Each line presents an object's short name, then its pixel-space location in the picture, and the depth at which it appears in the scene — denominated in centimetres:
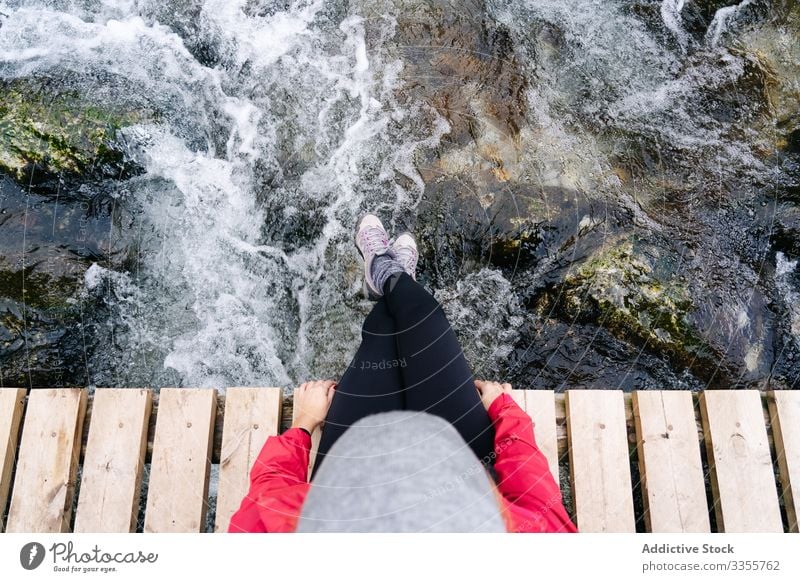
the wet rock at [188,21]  344
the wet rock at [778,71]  325
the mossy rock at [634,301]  291
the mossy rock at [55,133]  305
